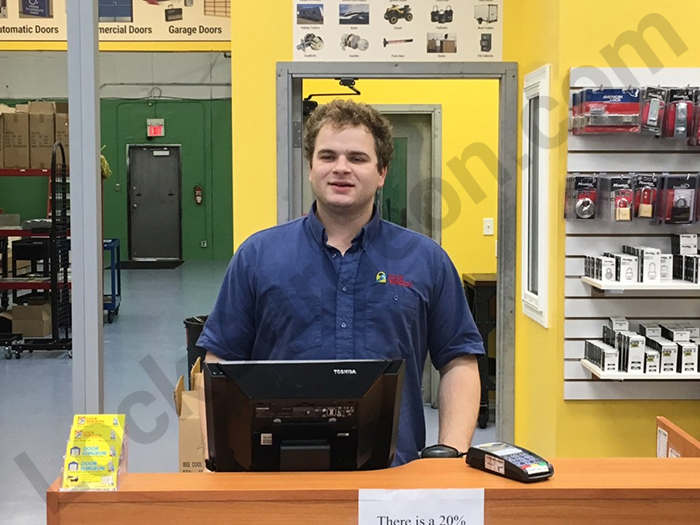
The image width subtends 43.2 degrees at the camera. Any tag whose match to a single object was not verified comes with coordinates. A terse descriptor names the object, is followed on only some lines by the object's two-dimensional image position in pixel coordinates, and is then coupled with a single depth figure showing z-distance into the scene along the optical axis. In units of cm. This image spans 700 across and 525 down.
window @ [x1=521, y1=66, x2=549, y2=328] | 453
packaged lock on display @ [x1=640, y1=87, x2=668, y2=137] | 418
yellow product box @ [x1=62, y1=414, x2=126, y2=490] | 173
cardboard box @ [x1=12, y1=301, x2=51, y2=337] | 916
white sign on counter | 174
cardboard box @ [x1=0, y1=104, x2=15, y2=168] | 938
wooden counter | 172
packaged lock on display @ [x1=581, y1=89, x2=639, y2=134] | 417
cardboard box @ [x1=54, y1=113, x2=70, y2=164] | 933
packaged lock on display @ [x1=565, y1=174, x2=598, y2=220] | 426
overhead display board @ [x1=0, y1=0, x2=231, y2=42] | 705
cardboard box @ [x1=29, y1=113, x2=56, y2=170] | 935
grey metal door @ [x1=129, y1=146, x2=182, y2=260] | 1667
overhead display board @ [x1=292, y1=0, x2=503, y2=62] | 489
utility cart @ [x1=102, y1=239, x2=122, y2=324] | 1035
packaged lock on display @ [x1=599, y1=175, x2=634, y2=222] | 419
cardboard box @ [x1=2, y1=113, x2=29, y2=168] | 939
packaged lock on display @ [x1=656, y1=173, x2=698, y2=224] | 420
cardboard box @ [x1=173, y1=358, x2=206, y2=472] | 421
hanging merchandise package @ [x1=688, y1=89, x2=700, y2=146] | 419
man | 245
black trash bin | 511
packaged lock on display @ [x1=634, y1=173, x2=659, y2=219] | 420
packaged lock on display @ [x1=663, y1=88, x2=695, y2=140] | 417
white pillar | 287
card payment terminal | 178
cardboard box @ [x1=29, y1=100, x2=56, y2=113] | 944
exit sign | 1653
